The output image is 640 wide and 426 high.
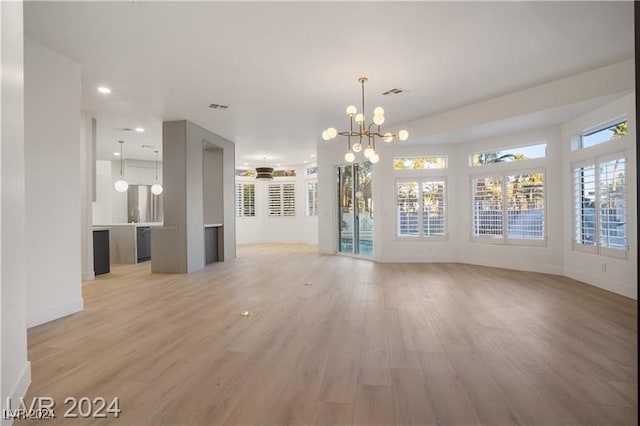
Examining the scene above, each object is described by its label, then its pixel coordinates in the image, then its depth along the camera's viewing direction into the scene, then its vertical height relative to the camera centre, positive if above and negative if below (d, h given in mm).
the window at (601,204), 5023 +68
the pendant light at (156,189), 10468 +746
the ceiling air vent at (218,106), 6105 +1898
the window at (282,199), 14203 +543
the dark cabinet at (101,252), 6763 -751
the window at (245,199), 13844 +550
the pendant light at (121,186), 9602 +779
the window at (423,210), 8266 +19
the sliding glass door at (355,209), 8969 +62
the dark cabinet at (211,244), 8273 -761
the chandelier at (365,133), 4708 +1177
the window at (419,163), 8289 +1158
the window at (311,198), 13773 +555
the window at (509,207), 6891 +64
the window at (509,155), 6844 +1164
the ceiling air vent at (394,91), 5434 +1894
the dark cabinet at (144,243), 8734 -749
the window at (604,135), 5078 +1164
